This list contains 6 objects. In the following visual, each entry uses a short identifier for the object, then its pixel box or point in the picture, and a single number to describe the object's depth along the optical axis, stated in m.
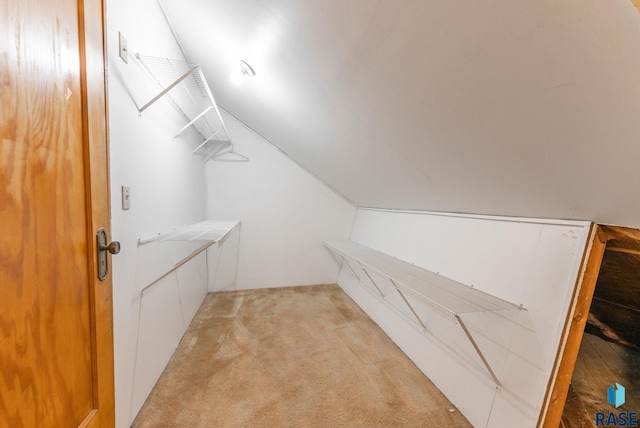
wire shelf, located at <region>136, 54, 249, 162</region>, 1.32
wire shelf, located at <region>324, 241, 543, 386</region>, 1.10
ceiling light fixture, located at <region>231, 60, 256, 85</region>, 1.60
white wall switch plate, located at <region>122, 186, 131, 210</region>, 1.08
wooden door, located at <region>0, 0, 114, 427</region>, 0.45
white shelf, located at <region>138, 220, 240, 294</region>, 1.34
